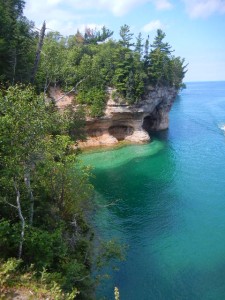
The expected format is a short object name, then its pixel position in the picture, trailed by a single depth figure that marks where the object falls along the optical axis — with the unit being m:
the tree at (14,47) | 27.06
